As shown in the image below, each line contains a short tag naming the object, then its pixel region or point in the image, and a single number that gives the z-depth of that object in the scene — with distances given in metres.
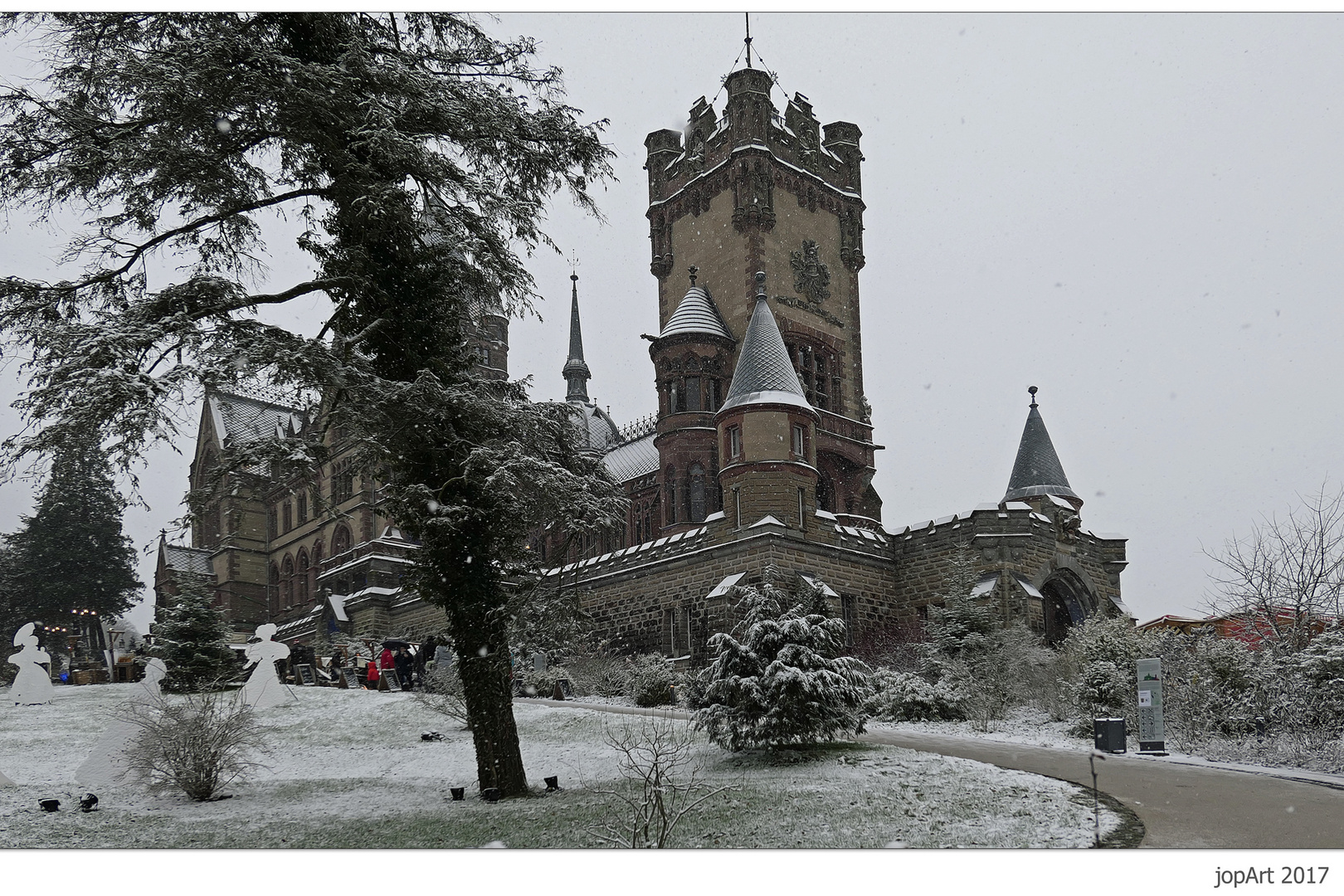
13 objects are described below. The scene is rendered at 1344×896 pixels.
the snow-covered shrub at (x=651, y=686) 21.64
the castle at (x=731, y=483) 15.18
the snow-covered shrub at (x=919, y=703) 19.42
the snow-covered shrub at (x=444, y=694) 17.05
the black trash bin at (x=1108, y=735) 15.43
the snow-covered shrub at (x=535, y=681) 22.28
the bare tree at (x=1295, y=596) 16.19
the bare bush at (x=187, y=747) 12.05
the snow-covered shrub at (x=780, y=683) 14.05
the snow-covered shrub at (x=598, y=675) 22.95
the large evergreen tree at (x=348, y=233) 11.91
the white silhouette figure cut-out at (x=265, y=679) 16.67
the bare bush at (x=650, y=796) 9.60
